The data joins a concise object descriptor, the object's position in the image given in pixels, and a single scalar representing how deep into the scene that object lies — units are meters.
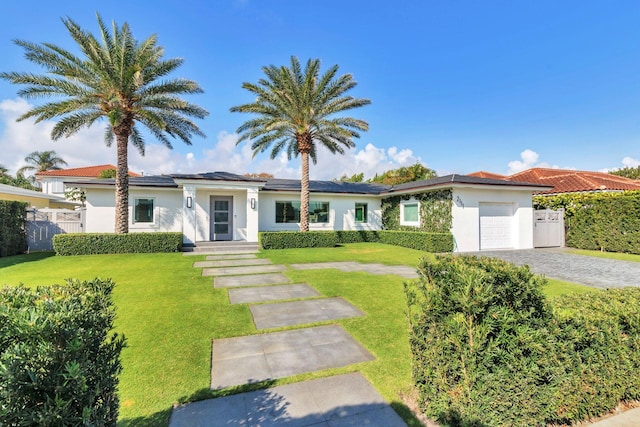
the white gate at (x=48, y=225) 14.38
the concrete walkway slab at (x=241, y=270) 9.23
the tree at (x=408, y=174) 36.53
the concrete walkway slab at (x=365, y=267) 9.56
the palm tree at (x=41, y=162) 40.00
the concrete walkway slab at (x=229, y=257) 12.43
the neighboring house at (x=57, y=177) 35.33
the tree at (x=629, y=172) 37.74
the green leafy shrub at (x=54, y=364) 1.30
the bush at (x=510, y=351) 2.34
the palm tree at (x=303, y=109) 14.66
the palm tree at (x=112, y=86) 11.80
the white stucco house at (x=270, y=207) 15.03
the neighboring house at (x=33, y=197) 20.50
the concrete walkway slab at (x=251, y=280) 7.80
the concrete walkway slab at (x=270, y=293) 6.46
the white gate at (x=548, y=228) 16.27
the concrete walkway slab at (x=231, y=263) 10.72
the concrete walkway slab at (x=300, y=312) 5.12
